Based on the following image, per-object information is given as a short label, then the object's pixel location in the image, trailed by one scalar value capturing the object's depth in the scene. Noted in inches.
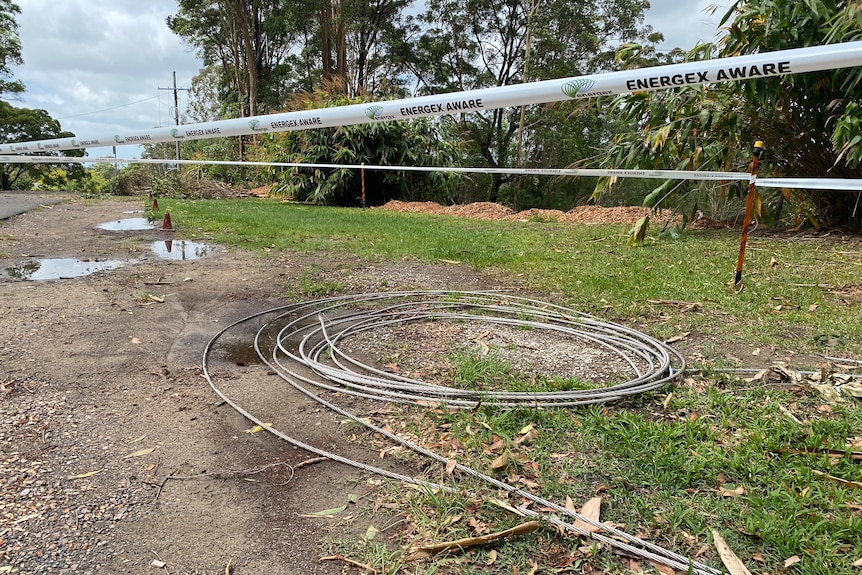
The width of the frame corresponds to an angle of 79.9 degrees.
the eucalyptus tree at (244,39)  923.4
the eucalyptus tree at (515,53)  853.2
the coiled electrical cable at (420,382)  78.3
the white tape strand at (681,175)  152.0
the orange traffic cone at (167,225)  321.7
